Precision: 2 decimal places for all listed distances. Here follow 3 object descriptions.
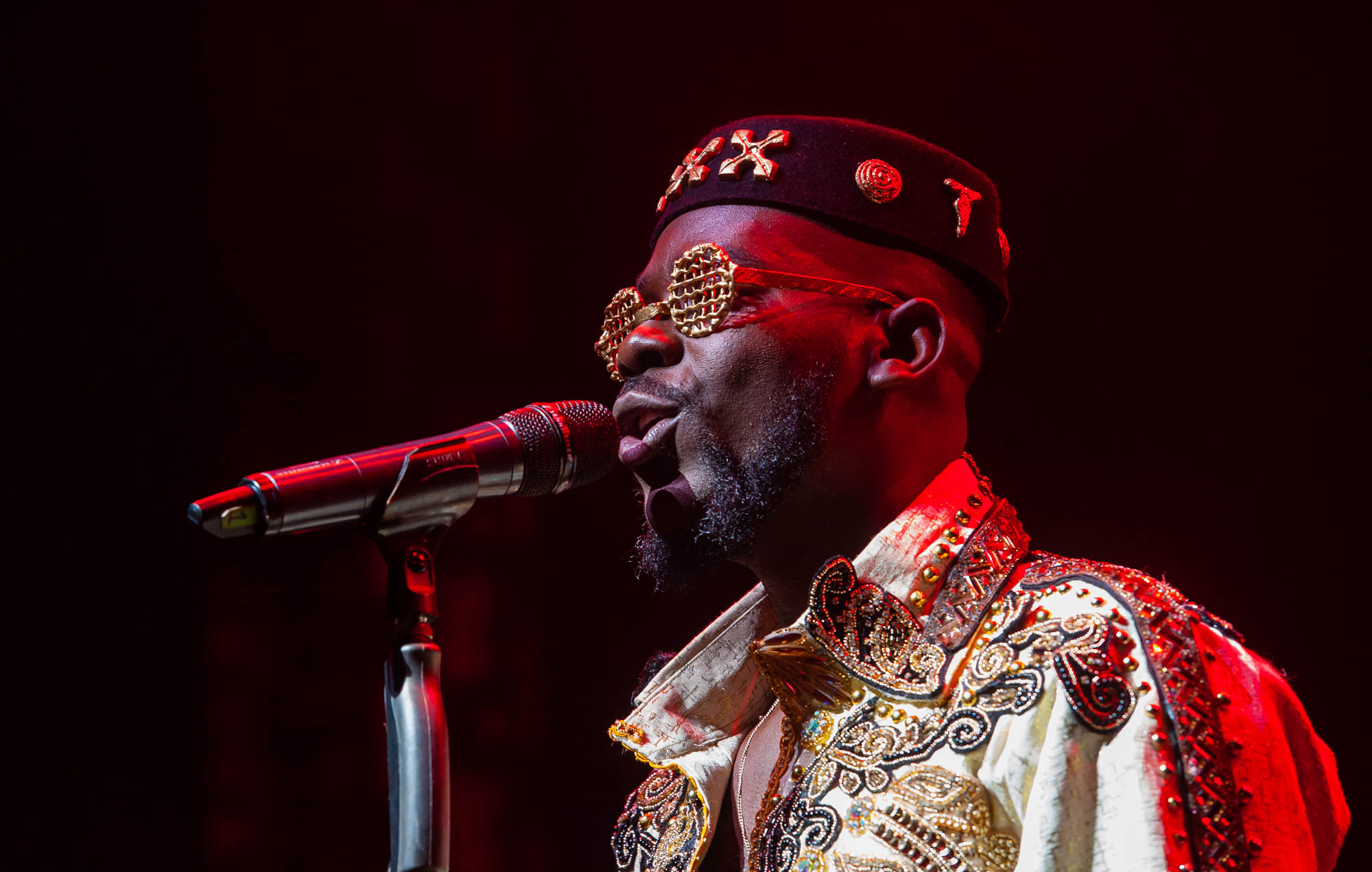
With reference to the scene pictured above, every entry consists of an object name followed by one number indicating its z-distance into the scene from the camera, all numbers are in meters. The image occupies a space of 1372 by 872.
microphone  3.81
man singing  3.86
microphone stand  3.79
